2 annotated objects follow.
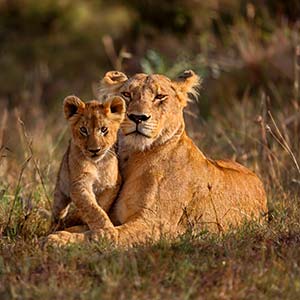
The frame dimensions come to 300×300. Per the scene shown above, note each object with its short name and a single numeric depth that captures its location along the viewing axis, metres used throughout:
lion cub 15.84
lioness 16.45
